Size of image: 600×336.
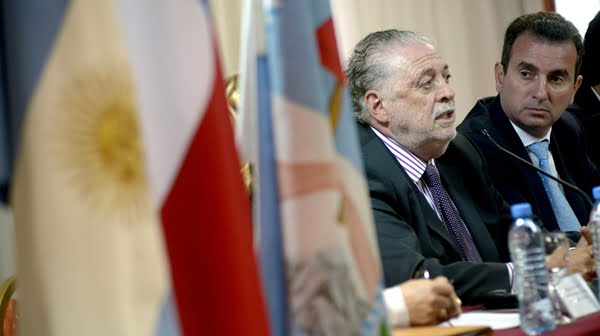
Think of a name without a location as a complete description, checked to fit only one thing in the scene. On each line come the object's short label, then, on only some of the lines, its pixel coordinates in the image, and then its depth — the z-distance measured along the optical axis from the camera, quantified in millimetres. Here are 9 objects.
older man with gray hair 5468
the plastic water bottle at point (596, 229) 5237
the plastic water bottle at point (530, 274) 4994
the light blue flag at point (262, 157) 3783
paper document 5052
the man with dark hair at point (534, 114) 5937
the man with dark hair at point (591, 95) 6393
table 4969
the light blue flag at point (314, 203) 3712
